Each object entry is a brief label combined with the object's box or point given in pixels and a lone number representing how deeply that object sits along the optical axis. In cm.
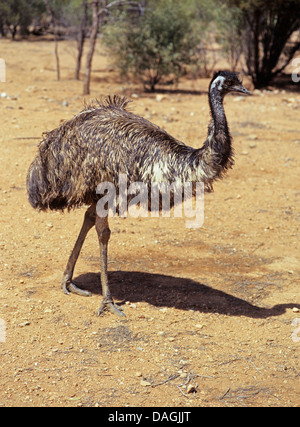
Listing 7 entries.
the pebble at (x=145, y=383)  343
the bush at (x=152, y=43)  1411
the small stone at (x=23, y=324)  396
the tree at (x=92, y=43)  1198
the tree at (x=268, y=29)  1392
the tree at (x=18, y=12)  2123
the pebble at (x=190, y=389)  339
